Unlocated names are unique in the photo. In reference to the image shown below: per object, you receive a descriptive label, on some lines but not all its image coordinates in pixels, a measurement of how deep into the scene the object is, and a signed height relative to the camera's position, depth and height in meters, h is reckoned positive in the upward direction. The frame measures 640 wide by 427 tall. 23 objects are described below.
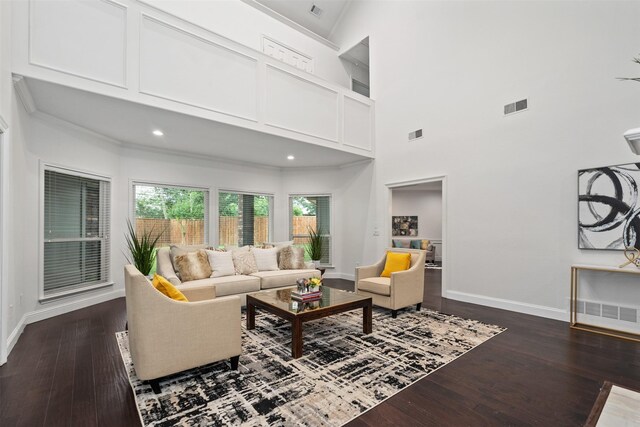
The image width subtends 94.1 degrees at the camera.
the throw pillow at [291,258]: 5.45 -0.78
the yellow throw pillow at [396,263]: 4.50 -0.72
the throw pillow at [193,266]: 4.25 -0.73
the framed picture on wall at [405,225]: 11.45 -0.36
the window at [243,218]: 6.52 -0.05
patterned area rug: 2.03 -1.36
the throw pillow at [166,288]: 2.46 -0.60
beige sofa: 4.02 -0.95
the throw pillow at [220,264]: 4.53 -0.74
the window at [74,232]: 4.24 -0.25
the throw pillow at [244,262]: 4.85 -0.77
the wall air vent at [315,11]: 7.32 +5.10
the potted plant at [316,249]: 6.95 -0.78
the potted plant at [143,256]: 3.93 -0.53
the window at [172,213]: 5.52 +0.06
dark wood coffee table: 2.89 -0.99
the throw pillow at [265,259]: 5.16 -0.75
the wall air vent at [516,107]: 4.39 +1.64
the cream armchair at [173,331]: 2.21 -0.92
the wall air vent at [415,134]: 5.79 +1.60
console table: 3.38 -1.14
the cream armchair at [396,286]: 4.05 -1.00
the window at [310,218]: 7.46 -0.06
